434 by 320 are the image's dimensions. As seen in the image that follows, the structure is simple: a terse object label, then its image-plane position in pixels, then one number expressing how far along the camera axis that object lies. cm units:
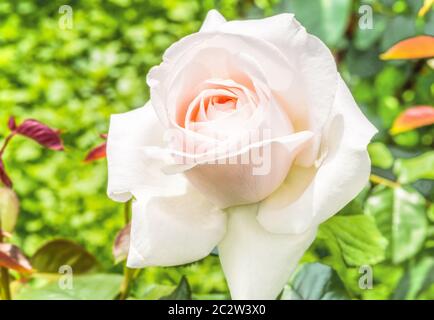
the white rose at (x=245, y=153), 39
